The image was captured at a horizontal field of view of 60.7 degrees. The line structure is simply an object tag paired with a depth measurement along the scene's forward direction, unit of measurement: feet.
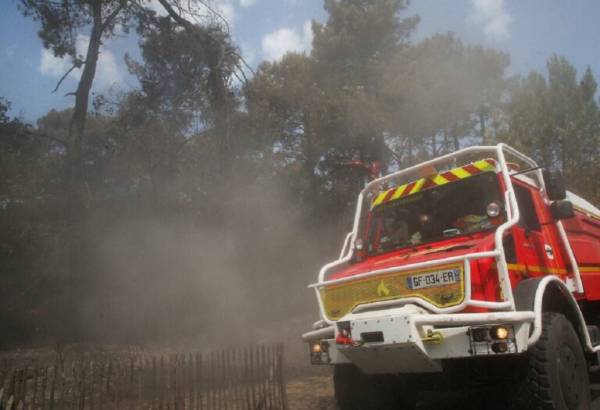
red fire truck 12.66
